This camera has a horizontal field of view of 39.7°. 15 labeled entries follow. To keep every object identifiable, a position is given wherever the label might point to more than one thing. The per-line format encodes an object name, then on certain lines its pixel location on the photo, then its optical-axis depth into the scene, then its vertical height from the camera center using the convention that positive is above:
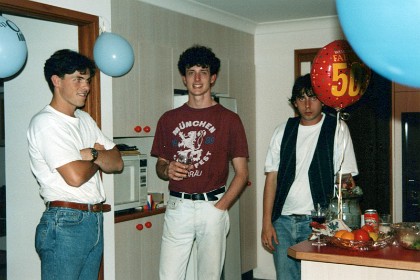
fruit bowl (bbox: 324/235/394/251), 2.50 -0.44
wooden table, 2.34 -0.50
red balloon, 2.88 +0.33
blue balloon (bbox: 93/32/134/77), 3.44 +0.54
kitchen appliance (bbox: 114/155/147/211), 3.85 -0.27
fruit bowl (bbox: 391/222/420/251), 2.49 -0.41
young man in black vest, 3.22 -0.15
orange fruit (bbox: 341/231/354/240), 2.51 -0.41
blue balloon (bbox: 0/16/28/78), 2.81 +0.47
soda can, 2.64 -0.36
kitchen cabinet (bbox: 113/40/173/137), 3.81 +0.36
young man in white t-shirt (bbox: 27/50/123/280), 2.74 -0.16
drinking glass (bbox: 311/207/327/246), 2.83 -0.36
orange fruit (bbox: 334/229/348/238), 2.55 -0.40
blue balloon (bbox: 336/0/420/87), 1.13 +0.22
